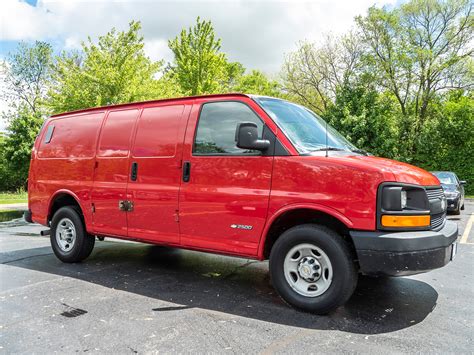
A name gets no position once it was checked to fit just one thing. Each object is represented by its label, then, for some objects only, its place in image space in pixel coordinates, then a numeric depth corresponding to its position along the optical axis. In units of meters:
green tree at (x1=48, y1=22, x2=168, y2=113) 16.31
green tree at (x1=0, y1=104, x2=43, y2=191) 27.50
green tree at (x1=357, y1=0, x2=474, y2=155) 26.33
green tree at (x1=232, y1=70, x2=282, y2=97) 32.62
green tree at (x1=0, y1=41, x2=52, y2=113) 40.00
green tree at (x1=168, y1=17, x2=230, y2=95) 20.83
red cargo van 3.51
